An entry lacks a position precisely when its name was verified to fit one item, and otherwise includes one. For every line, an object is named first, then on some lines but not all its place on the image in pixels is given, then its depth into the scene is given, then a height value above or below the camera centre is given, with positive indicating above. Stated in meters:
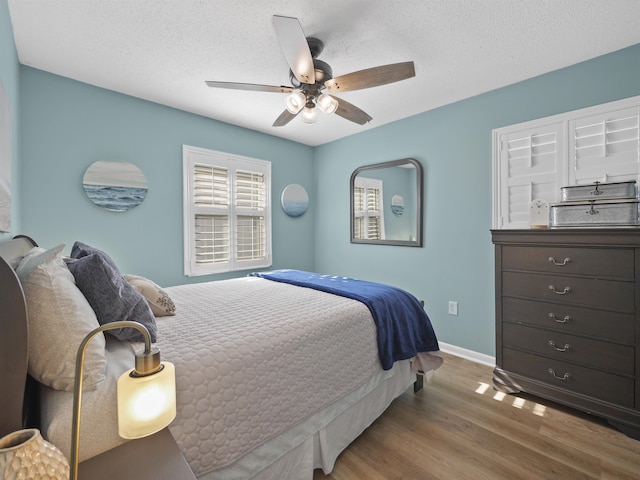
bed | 0.82 -0.54
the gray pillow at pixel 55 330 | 0.83 -0.26
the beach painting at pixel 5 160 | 1.46 +0.42
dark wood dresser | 1.79 -0.55
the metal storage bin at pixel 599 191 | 1.91 +0.31
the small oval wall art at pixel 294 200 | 4.11 +0.55
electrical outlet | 2.98 -0.71
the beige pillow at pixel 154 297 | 1.62 -0.33
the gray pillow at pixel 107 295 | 1.12 -0.22
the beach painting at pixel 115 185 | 2.58 +0.50
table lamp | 0.68 -0.37
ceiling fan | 1.67 +1.01
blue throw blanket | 1.86 -0.54
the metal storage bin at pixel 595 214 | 1.87 +0.16
